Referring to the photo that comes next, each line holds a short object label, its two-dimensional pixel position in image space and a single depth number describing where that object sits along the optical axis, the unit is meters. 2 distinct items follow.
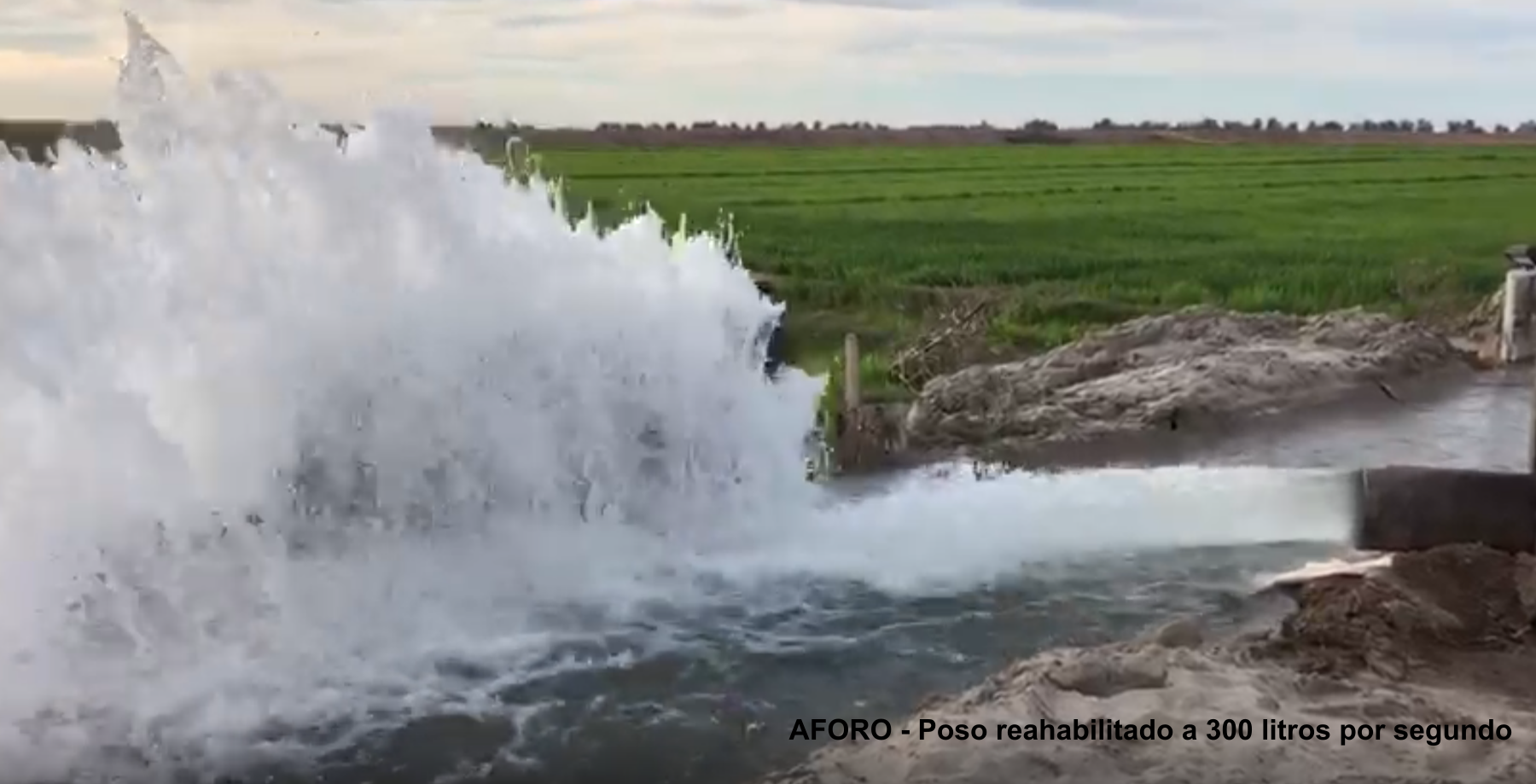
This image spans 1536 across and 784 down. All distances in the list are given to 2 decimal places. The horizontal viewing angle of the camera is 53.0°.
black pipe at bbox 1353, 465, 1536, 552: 8.77
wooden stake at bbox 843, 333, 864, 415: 14.45
